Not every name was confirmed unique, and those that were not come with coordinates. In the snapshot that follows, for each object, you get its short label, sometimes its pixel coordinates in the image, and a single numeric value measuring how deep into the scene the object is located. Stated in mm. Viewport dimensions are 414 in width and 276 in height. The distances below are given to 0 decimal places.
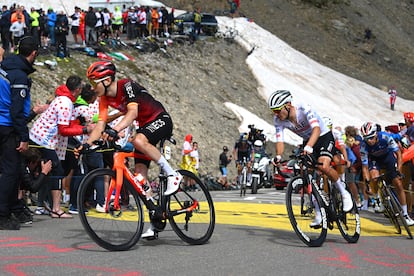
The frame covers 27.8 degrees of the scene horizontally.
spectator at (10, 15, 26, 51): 28125
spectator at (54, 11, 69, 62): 29703
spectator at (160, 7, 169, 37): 41788
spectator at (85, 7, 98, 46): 33719
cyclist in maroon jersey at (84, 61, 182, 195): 8875
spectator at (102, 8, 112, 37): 35812
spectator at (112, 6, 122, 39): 37062
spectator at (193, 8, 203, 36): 44688
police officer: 9867
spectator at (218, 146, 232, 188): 29250
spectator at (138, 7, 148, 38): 39375
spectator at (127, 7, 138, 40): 38656
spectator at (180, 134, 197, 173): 26516
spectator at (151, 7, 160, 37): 40781
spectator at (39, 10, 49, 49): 30641
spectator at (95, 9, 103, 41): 35188
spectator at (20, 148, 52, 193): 11375
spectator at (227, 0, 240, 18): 56022
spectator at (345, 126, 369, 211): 18769
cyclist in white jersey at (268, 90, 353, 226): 10375
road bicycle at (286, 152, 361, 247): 10008
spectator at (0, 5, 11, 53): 28234
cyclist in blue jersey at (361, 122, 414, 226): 13602
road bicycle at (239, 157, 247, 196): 21645
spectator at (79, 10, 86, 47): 33688
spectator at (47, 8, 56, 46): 30391
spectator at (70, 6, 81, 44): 33375
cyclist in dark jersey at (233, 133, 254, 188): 25656
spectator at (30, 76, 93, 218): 11602
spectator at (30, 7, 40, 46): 30172
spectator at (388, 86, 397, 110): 52978
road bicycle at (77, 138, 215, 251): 8500
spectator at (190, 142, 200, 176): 26689
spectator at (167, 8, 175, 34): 42888
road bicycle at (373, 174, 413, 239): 12664
